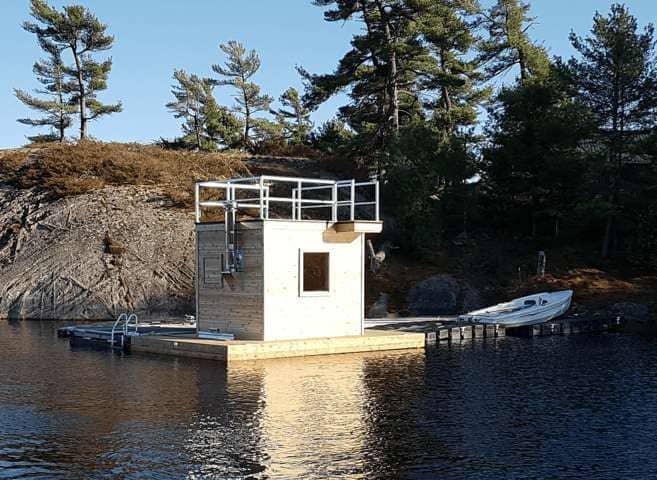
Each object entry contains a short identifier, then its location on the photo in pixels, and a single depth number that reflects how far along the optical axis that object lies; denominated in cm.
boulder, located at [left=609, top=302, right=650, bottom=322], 3559
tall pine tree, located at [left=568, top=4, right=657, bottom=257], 4209
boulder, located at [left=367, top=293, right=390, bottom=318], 3800
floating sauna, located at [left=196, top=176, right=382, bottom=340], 2473
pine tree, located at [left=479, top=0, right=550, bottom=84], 5028
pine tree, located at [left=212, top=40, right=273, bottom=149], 6794
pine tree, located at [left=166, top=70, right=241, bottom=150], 6656
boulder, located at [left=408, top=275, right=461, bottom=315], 3981
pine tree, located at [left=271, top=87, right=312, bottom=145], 7288
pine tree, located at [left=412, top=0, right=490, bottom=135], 4666
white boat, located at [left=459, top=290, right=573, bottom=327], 3253
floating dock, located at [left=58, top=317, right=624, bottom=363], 2397
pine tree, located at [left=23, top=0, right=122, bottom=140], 5569
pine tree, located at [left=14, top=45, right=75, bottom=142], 5891
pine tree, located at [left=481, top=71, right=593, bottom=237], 4328
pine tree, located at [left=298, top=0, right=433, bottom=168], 4725
